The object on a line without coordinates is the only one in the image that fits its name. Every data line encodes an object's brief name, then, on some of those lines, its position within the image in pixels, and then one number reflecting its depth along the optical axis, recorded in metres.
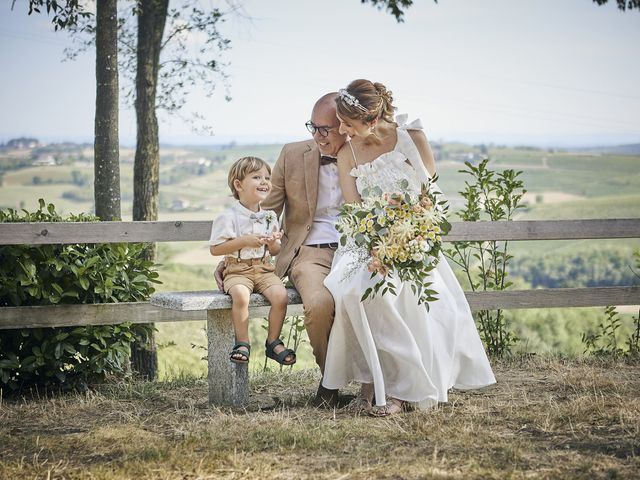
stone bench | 5.15
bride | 4.91
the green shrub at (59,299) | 5.78
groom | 5.21
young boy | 4.94
